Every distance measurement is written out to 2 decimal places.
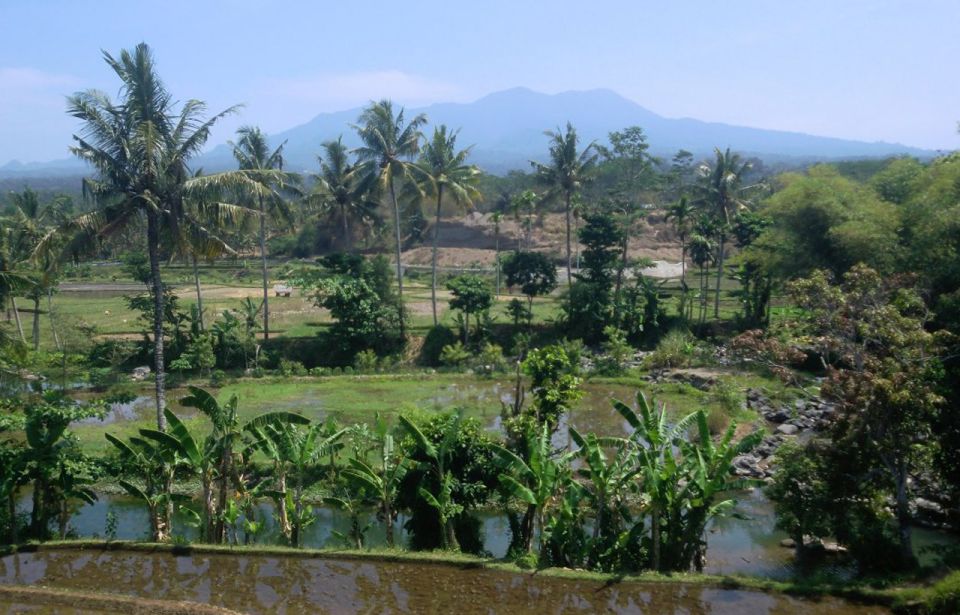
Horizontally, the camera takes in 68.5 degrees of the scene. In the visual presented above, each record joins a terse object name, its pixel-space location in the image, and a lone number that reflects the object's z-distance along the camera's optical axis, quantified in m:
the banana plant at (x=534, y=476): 12.78
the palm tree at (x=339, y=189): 35.84
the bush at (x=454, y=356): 29.75
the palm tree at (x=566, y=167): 35.81
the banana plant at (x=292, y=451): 13.58
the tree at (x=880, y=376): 11.63
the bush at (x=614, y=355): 28.72
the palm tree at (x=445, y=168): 32.75
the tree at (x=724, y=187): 37.47
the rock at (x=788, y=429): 21.38
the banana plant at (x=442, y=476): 13.55
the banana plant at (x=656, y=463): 12.26
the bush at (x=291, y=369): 28.86
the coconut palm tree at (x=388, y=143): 31.56
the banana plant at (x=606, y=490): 12.75
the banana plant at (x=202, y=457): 13.28
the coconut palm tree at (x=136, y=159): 15.66
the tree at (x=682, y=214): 35.09
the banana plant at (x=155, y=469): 13.79
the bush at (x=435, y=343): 32.53
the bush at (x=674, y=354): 28.67
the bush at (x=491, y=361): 29.06
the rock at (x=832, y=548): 14.28
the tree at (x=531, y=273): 34.94
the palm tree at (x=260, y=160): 30.31
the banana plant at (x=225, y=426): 13.45
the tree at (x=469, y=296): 32.19
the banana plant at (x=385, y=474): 13.62
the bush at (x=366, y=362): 29.64
